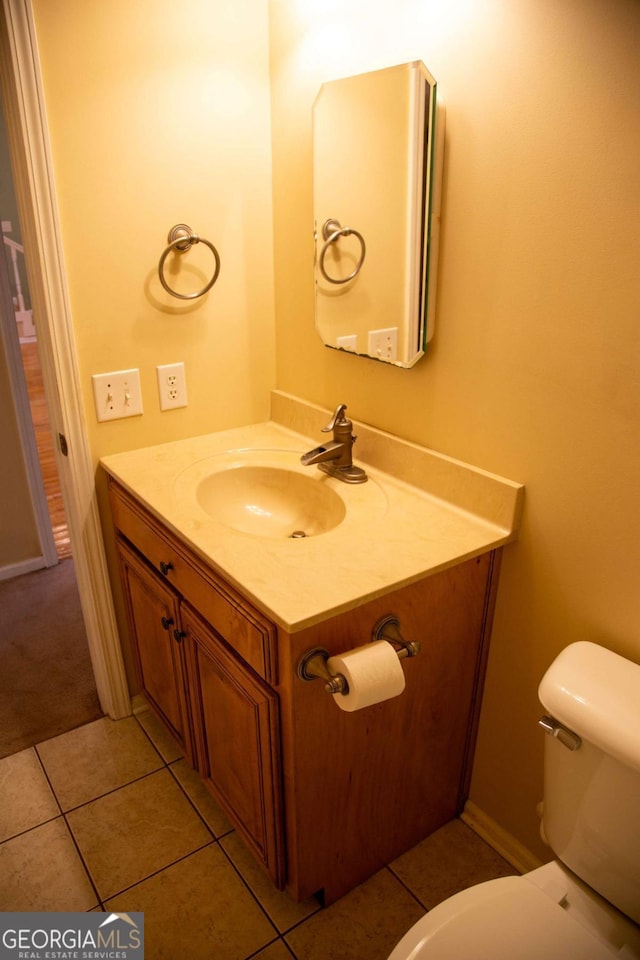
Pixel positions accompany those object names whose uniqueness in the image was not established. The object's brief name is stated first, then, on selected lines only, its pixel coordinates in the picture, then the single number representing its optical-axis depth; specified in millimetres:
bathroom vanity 1152
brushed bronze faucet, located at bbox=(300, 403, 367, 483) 1493
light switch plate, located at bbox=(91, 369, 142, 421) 1605
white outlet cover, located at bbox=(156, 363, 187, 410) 1689
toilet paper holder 1083
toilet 991
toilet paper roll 1061
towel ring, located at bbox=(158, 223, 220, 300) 1553
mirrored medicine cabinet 1262
